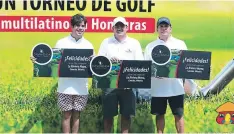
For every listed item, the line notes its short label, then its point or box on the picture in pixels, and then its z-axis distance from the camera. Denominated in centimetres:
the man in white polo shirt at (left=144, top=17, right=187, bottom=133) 433
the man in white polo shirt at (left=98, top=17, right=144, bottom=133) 421
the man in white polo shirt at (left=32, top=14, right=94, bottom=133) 425
